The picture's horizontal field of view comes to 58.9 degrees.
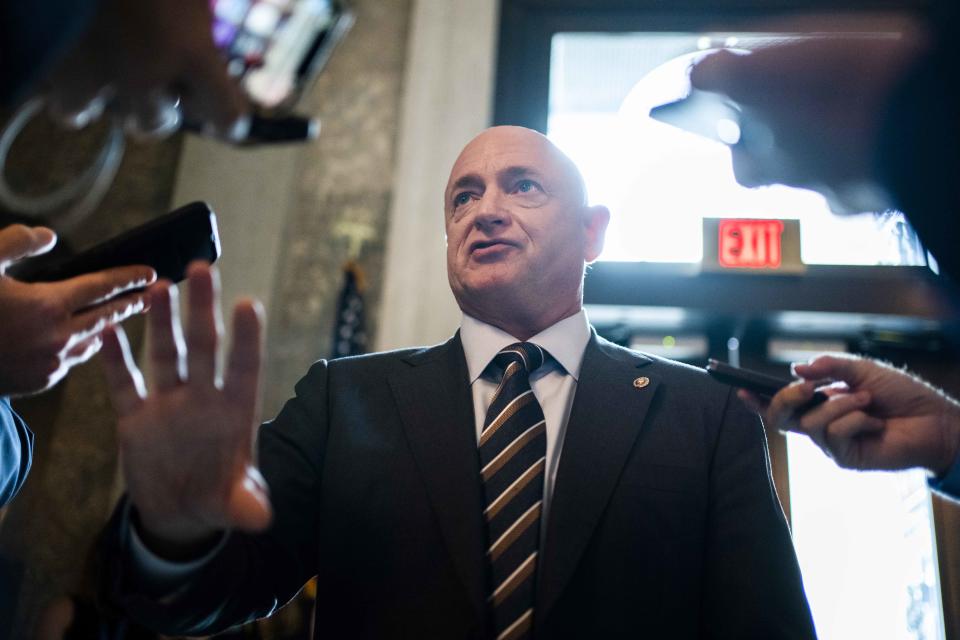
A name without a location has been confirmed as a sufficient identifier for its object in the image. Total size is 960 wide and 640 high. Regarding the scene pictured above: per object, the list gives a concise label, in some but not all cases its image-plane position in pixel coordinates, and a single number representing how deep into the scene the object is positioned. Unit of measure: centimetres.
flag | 313
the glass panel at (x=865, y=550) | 290
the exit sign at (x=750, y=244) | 333
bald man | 129
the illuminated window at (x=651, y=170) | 334
